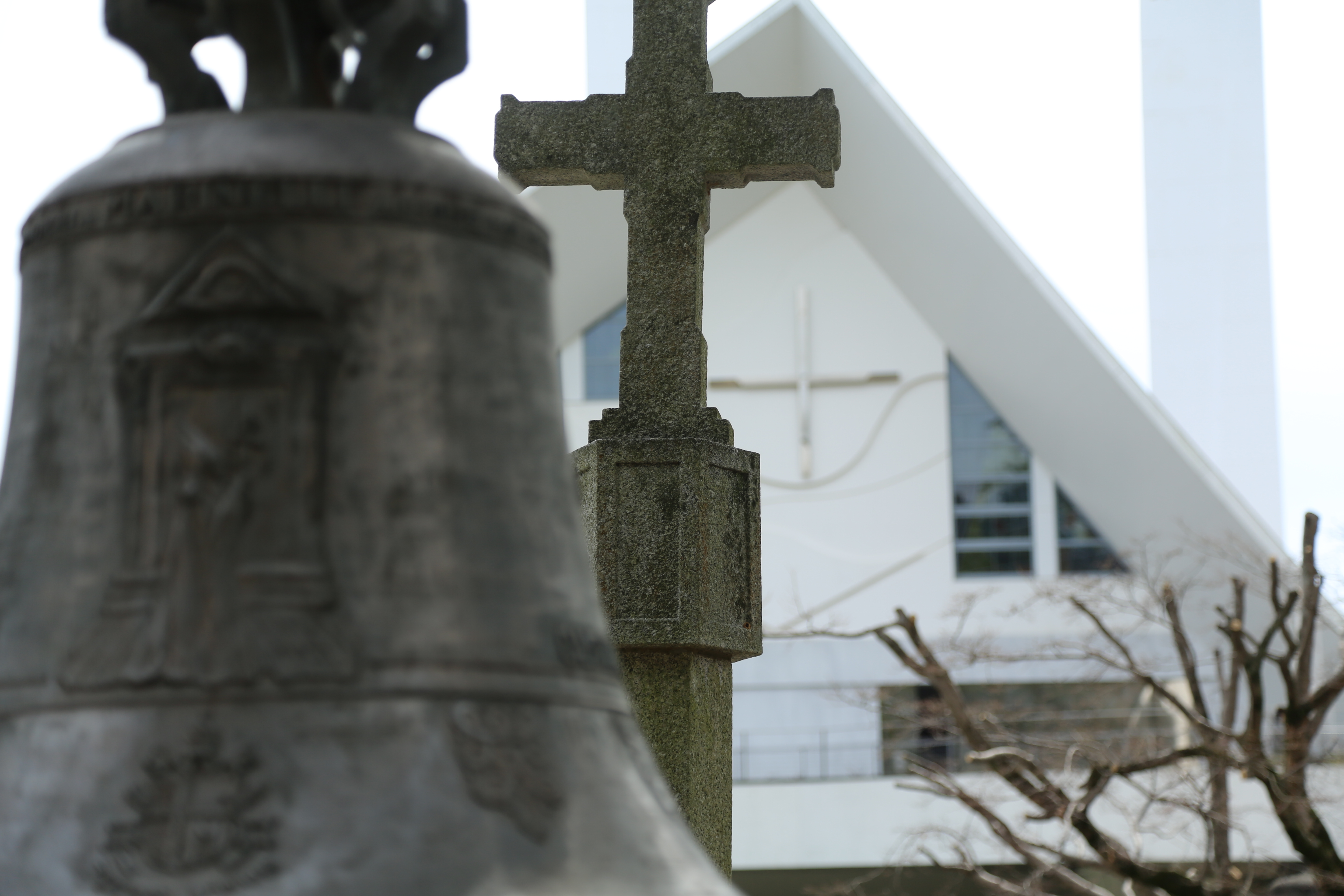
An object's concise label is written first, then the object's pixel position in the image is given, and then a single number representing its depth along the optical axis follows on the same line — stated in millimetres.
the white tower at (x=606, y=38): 23391
